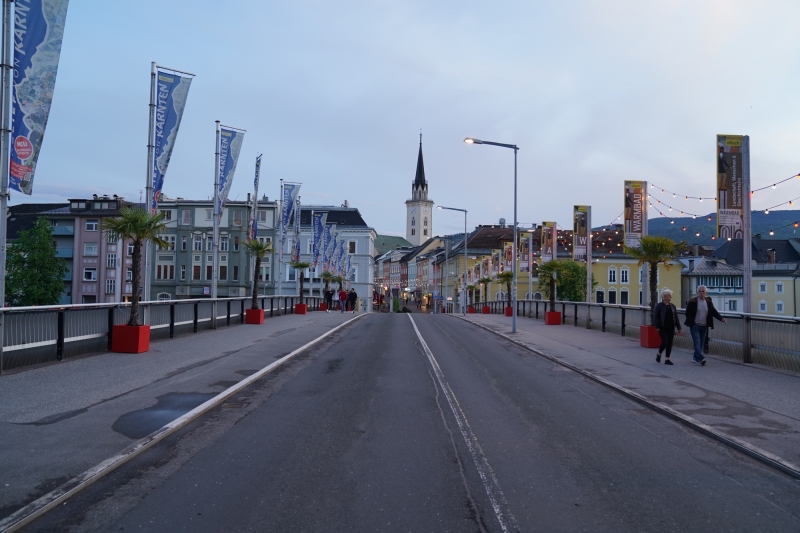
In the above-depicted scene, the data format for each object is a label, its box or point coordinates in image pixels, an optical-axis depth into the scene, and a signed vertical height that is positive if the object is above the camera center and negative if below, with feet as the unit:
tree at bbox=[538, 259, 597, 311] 245.04 +1.88
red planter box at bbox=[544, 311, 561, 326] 106.11 -4.30
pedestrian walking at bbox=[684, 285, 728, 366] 50.08 -1.73
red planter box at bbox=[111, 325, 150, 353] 51.88 -4.14
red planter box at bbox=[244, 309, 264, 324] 94.94 -4.10
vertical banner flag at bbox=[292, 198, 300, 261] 149.38 +11.46
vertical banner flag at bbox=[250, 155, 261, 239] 106.32 +10.52
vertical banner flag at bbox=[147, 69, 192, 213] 68.13 +16.85
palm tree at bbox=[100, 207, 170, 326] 54.13 +4.57
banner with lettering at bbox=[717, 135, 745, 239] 61.57 +8.96
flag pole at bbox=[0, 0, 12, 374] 44.45 +11.50
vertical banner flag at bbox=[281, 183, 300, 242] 130.21 +16.86
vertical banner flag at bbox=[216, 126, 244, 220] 87.86 +16.58
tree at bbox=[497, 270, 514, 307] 165.49 +3.25
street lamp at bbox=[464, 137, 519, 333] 89.76 -0.12
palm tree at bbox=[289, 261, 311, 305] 146.10 +4.86
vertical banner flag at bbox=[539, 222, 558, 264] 141.90 +10.69
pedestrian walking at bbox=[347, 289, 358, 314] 171.32 -2.78
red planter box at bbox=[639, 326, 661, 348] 64.03 -4.30
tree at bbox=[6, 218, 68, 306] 223.30 +4.97
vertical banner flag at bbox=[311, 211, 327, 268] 164.45 +13.43
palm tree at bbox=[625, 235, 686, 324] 70.18 +4.28
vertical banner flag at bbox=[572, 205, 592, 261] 116.57 +10.55
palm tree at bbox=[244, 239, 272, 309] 101.36 +5.89
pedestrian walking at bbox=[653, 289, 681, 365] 50.26 -2.28
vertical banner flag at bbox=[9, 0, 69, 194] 45.19 +14.07
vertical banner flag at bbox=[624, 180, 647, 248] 87.38 +10.60
